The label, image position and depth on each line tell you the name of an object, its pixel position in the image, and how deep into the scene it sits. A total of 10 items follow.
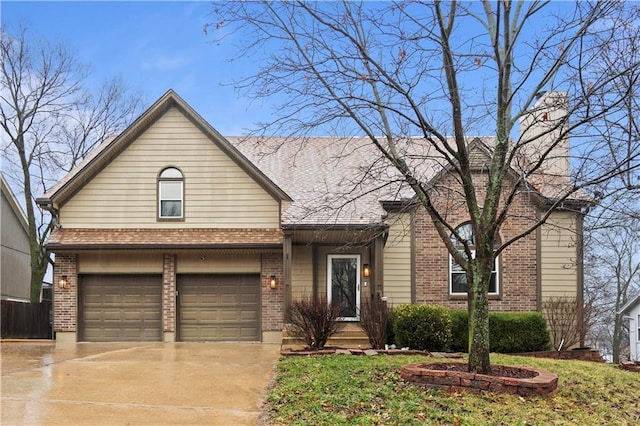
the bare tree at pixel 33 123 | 25.58
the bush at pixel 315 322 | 13.12
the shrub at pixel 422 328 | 13.12
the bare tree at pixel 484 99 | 8.16
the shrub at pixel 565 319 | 15.62
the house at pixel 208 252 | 16.27
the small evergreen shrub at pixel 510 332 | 14.28
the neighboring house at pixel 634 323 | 30.19
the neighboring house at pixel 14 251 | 25.64
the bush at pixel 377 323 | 13.55
